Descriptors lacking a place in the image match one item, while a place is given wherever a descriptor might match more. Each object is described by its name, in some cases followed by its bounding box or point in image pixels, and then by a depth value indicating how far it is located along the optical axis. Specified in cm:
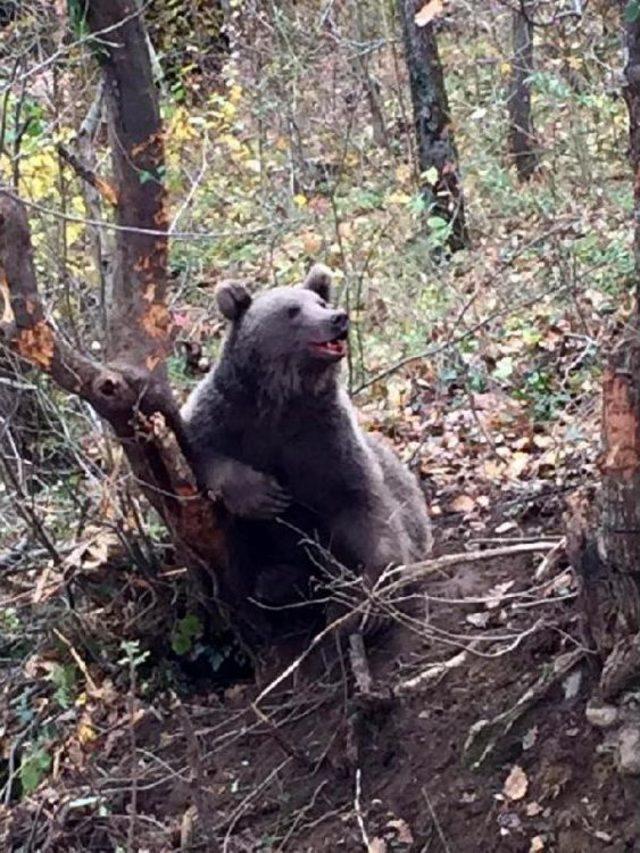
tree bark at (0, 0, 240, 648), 544
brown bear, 606
